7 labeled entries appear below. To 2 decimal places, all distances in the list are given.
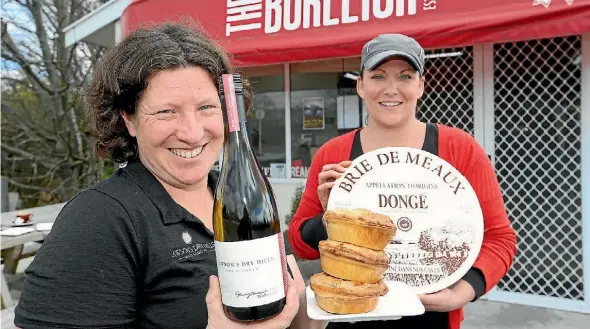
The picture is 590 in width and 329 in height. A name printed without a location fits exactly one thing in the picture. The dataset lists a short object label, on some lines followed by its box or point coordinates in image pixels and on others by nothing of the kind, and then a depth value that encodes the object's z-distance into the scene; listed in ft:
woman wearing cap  4.60
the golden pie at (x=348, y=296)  3.53
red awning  10.65
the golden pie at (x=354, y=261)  3.52
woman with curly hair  2.80
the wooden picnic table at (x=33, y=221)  13.85
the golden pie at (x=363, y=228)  3.57
